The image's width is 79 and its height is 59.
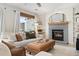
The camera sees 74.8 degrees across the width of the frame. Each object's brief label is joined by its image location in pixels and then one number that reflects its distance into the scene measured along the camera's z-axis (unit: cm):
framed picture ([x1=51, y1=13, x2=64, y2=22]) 267
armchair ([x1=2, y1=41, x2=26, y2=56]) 128
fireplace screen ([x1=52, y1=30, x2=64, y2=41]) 283
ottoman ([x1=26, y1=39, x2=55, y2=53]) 164
